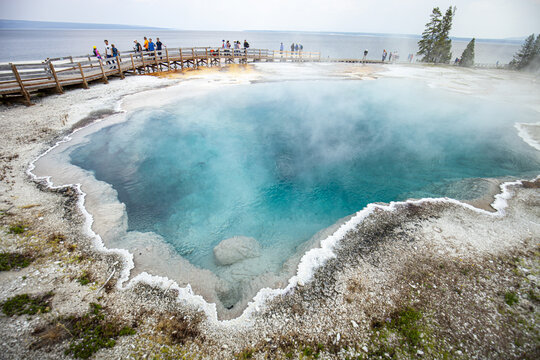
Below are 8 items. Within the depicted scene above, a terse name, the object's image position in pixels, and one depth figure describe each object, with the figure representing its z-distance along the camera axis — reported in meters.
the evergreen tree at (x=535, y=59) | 37.22
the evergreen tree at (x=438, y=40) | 44.44
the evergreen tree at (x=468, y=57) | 41.61
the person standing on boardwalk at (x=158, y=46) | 24.92
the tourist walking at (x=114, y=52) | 21.14
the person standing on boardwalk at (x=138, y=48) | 24.34
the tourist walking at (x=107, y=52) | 21.17
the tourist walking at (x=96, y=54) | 20.56
